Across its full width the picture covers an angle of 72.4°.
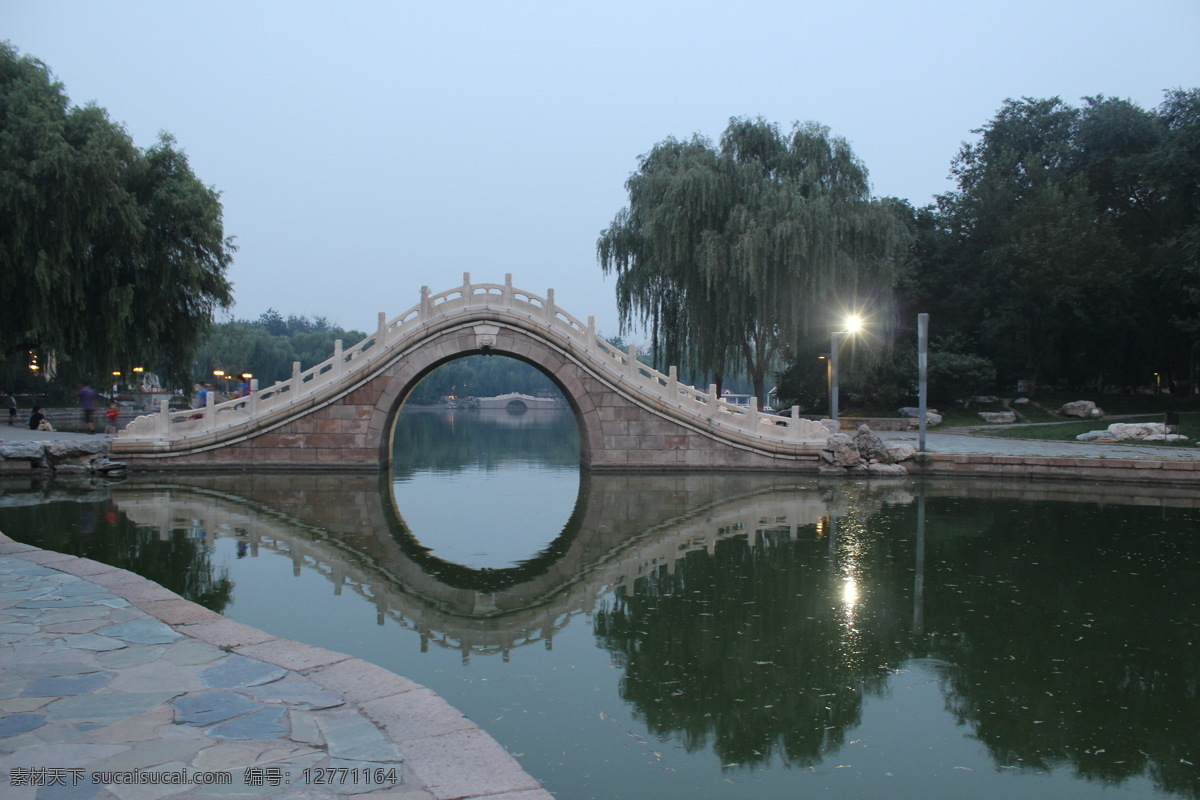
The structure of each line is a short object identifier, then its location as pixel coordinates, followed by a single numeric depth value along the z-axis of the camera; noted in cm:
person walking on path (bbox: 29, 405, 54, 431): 2008
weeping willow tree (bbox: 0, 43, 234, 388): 1557
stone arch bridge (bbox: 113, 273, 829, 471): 1600
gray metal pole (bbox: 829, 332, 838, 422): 1888
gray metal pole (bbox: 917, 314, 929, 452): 1639
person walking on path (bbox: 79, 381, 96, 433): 1970
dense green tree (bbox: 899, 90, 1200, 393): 2517
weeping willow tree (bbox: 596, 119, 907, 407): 1962
